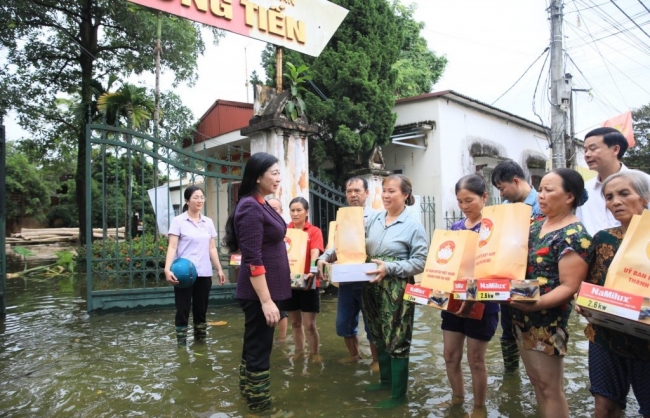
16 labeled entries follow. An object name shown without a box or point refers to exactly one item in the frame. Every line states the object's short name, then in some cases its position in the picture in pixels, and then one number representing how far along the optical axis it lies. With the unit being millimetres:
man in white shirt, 2947
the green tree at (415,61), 17703
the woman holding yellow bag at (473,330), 2916
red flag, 12420
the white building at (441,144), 11500
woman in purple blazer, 2785
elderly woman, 2061
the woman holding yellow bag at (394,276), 3037
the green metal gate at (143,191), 6082
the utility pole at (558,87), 10655
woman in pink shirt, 4586
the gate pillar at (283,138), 6832
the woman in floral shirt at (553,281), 2137
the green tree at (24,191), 24750
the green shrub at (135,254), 9517
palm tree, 12359
